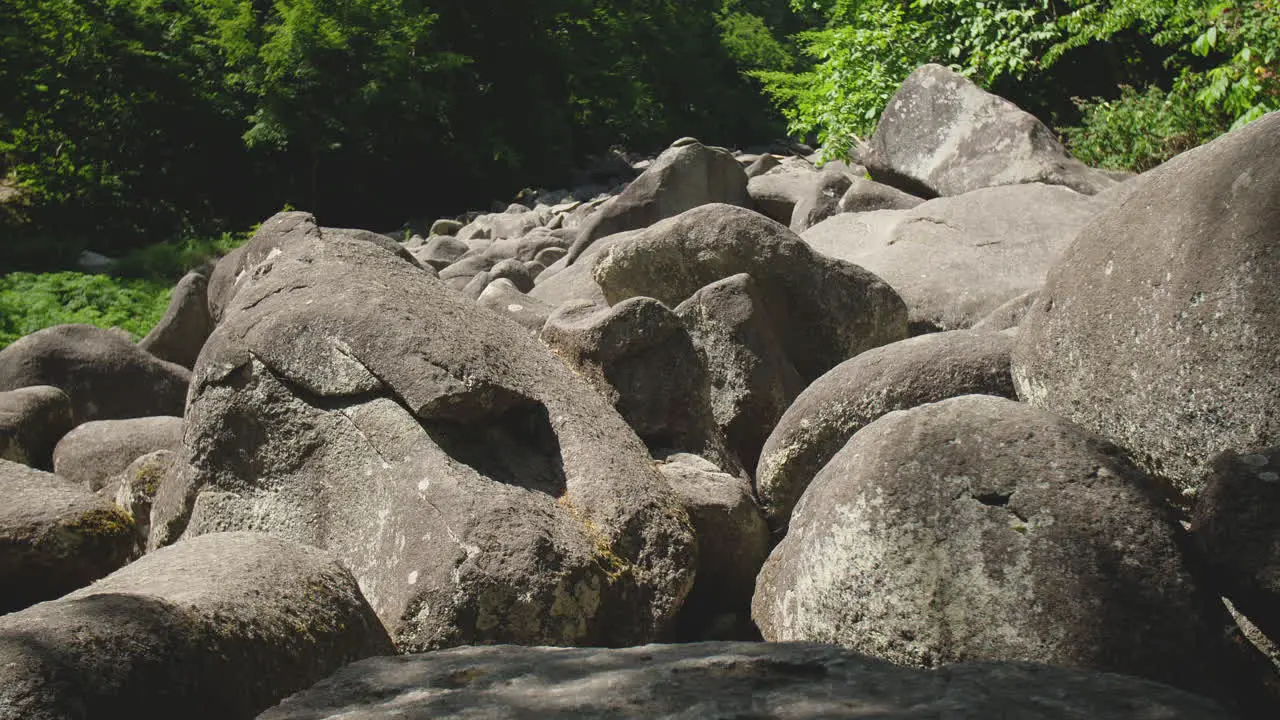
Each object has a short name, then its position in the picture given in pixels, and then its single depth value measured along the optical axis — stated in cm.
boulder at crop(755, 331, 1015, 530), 412
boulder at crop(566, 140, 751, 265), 1011
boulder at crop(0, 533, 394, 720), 236
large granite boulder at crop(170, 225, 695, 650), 346
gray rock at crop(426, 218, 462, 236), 1586
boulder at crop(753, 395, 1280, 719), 286
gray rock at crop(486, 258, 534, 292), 834
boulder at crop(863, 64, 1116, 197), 848
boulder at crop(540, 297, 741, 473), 468
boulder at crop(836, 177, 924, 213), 827
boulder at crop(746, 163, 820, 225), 1059
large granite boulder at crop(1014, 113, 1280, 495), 322
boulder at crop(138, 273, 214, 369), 859
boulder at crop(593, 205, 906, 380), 551
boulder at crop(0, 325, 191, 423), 743
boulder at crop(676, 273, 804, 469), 500
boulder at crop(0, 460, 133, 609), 392
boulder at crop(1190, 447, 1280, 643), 271
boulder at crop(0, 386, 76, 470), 618
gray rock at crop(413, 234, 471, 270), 1196
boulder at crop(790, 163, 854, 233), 888
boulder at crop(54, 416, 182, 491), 587
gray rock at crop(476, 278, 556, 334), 569
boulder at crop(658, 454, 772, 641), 403
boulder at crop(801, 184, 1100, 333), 638
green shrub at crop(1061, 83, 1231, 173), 970
